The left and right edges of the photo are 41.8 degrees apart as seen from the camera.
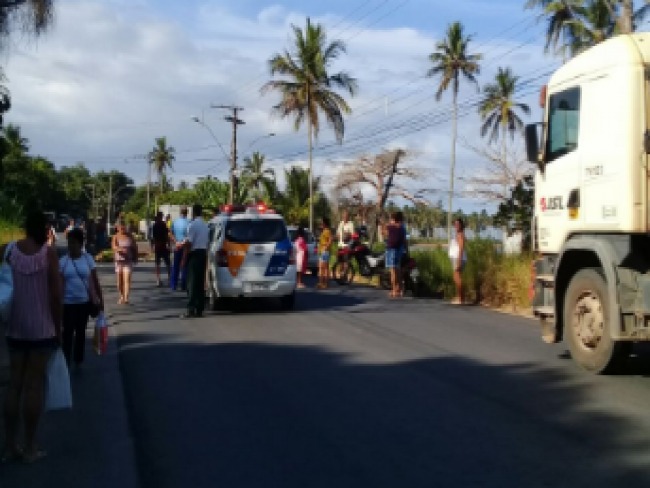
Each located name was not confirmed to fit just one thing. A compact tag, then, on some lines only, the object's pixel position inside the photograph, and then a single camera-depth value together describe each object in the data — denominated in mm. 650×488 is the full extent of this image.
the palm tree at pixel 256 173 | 57975
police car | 15812
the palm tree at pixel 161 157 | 97688
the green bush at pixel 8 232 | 16812
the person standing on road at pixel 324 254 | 21281
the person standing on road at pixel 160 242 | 21641
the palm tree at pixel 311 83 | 41406
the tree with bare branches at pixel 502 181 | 41531
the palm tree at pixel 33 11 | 12156
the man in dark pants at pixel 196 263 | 14961
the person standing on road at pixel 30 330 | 6316
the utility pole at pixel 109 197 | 108688
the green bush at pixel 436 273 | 19312
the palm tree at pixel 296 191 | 50031
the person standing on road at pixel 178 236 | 19719
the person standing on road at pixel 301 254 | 21922
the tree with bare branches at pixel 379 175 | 49344
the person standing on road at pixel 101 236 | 30131
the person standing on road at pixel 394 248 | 19016
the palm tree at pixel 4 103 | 17003
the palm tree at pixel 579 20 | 33531
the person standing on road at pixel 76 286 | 9961
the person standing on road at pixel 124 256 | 16703
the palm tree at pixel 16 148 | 55969
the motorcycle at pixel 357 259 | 22312
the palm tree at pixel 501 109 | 53272
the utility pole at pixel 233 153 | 47438
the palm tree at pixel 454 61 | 49844
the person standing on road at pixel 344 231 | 22938
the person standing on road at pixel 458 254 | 17109
